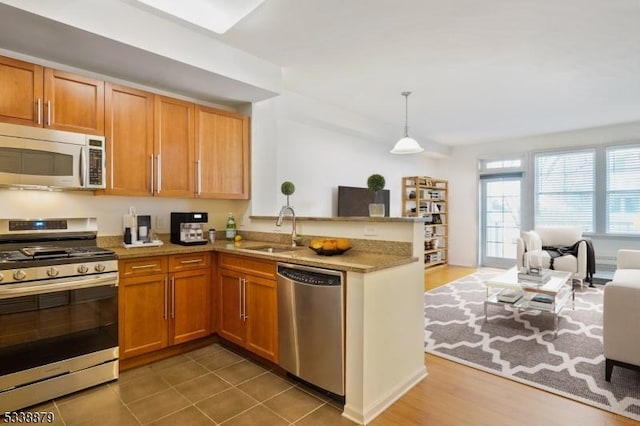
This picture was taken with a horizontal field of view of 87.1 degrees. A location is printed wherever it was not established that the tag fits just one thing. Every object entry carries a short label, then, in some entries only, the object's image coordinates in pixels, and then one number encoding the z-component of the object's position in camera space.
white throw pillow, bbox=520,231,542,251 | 5.17
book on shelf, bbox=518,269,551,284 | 3.70
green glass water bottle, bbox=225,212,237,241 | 3.61
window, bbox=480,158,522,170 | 6.76
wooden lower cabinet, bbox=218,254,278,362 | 2.50
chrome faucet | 3.06
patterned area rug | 2.27
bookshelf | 6.64
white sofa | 2.21
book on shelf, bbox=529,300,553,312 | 3.41
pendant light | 4.18
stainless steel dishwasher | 2.06
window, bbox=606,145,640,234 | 5.61
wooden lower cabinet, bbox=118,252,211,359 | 2.55
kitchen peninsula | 1.97
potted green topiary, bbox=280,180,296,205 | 3.55
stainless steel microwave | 2.27
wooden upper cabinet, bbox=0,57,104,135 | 2.29
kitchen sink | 2.81
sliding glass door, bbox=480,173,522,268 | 6.79
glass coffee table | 3.38
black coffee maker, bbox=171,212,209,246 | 3.09
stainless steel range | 2.04
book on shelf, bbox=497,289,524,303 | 3.68
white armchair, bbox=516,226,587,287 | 4.93
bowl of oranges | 2.43
